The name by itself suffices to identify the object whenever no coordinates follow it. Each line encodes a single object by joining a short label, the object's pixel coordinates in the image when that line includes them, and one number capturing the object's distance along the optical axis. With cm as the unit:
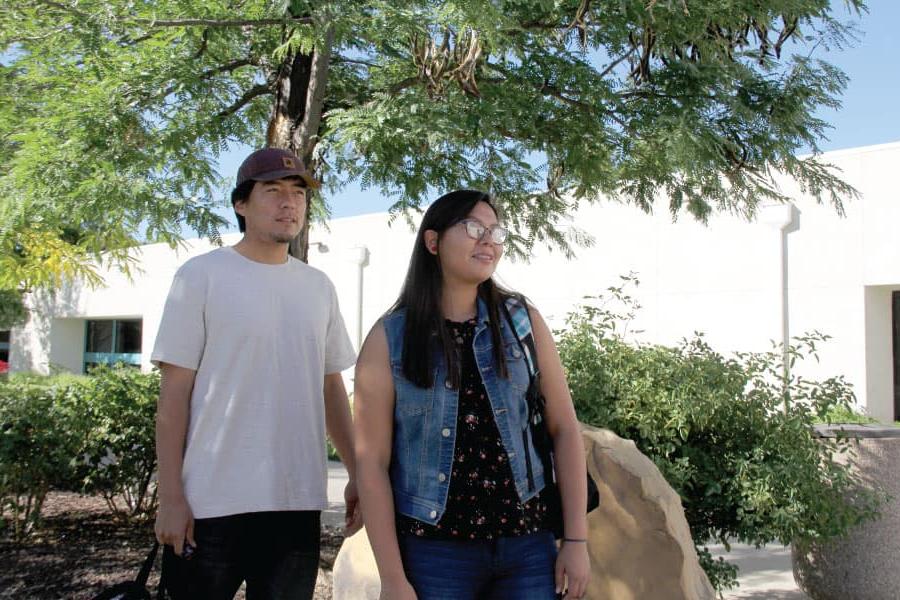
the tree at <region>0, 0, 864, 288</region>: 450
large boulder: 375
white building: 1470
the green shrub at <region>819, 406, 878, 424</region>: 521
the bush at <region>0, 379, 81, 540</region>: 562
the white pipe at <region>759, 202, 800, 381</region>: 1504
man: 249
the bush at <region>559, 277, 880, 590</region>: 448
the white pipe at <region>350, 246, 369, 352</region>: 2133
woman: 217
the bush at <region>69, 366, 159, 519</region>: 602
